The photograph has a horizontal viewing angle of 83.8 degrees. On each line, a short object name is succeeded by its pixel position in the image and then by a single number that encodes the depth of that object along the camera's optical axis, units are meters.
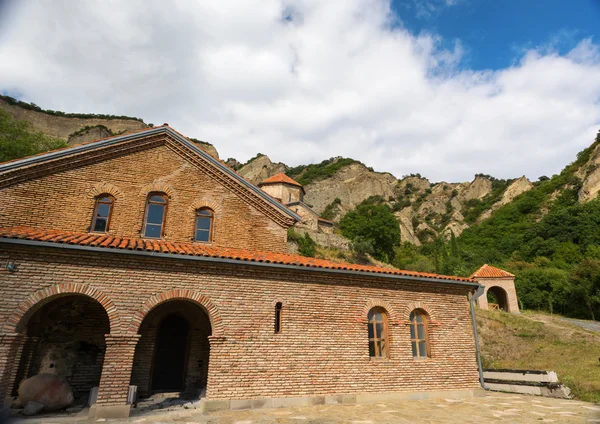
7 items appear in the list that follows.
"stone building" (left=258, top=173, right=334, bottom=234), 50.78
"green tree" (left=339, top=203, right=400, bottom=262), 52.94
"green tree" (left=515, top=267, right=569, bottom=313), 35.00
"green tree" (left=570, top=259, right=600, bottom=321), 32.00
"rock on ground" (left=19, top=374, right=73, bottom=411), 8.06
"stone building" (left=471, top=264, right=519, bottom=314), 29.14
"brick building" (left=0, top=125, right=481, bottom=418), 8.16
